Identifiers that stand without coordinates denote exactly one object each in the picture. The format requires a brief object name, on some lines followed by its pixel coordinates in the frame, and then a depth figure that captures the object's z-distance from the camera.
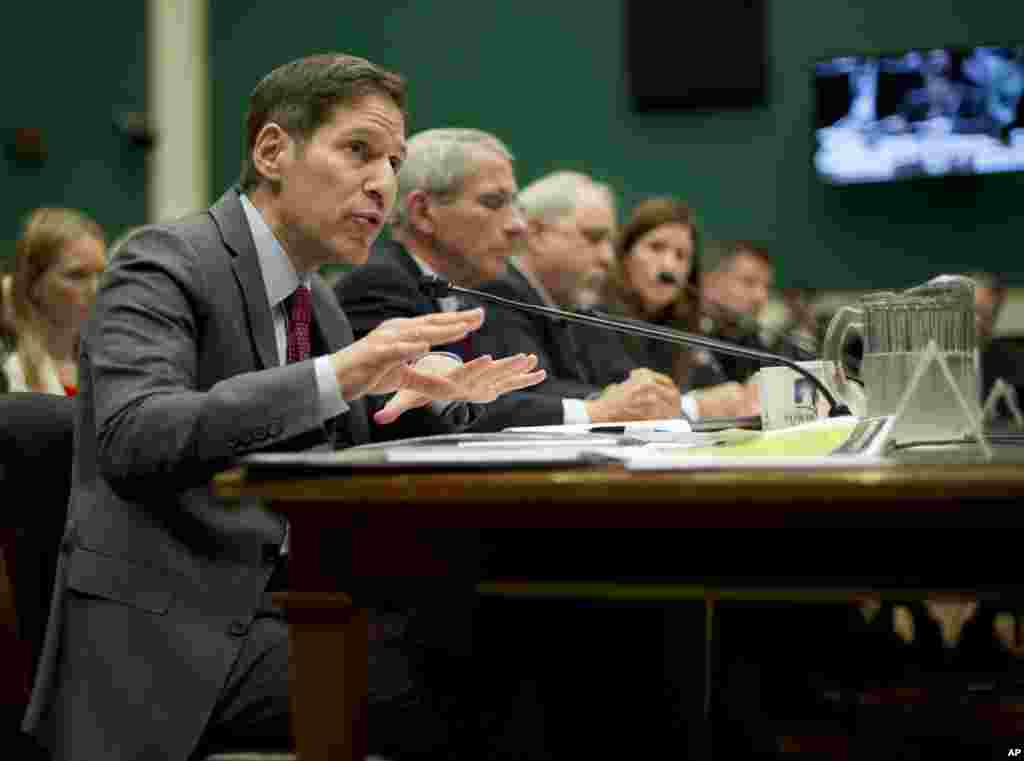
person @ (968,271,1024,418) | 4.52
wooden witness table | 1.01
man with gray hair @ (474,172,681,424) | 2.58
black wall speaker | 6.82
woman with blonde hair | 3.25
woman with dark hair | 4.27
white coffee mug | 2.06
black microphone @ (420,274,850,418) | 1.88
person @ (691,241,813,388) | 5.80
